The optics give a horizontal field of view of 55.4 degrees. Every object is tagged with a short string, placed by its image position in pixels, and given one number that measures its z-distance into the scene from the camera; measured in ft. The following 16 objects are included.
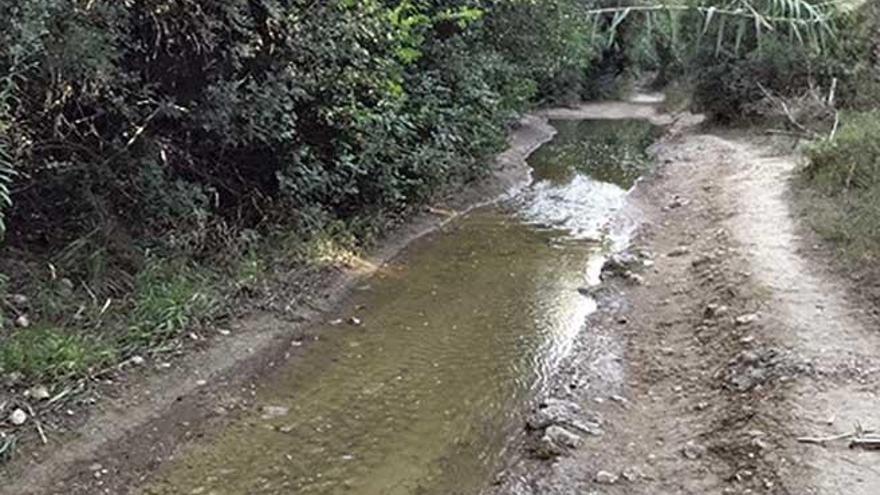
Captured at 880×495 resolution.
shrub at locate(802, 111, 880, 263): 28.04
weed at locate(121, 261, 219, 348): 21.33
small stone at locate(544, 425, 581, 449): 17.92
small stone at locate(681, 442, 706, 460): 17.01
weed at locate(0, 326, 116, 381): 18.17
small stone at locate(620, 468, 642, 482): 16.48
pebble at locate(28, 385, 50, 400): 17.70
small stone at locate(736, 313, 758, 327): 23.03
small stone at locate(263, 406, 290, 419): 19.75
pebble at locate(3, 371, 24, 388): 17.71
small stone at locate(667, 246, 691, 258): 32.78
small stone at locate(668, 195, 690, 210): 42.25
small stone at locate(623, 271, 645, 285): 29.88
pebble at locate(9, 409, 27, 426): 16.93
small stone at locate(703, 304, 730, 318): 24.64
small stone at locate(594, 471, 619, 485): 16.43
